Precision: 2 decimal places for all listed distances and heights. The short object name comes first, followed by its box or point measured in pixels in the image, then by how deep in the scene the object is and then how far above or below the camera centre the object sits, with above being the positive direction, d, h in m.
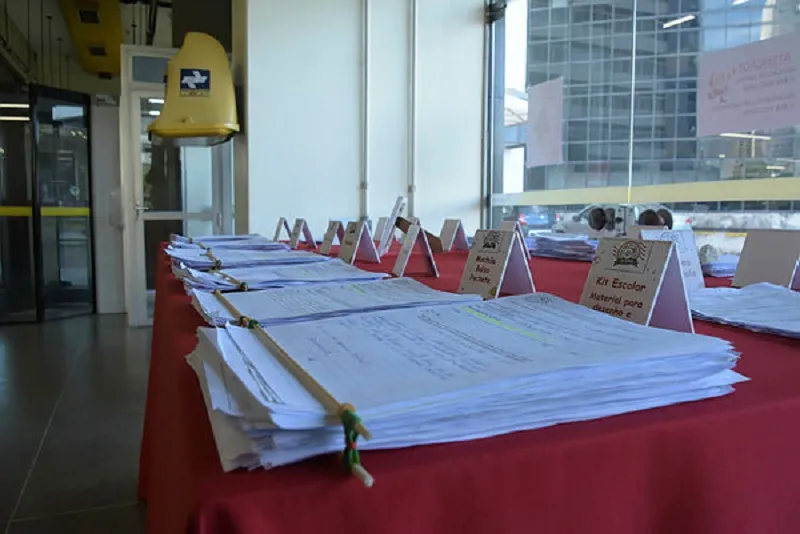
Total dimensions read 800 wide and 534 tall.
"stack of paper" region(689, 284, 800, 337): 0.83 -0.14
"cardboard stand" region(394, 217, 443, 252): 2.18 -0.05
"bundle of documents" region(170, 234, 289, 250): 2.21 -0.11
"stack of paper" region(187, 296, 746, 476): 0.41 -0.12
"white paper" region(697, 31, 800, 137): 2.53 +0.51
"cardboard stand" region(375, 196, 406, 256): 2.30 -0.09
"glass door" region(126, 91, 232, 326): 5.32 +0.14
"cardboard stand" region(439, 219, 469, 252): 2.47 -0.09
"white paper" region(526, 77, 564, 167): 3.96 +0.55
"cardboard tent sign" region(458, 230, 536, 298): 1.04 -0.09
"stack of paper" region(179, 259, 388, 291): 1.16 -0.12
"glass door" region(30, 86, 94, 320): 6.13 +0.08
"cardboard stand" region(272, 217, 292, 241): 3.18 -0.07
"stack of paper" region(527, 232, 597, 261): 2.08 -0.11
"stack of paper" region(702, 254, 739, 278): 1.59 -0.13
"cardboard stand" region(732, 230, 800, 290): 1.21 -0.09
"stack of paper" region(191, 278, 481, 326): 0.82 -0.13
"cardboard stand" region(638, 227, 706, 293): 1.10 -0.06
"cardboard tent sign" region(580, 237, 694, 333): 0.74 -0.09
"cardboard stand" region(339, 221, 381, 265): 1.81 -0.09
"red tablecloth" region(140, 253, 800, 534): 0.38 -0.17
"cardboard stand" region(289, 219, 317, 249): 2.55 -0.09
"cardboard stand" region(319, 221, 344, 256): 2.20 -0.08
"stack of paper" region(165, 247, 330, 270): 1.53 -0.12
